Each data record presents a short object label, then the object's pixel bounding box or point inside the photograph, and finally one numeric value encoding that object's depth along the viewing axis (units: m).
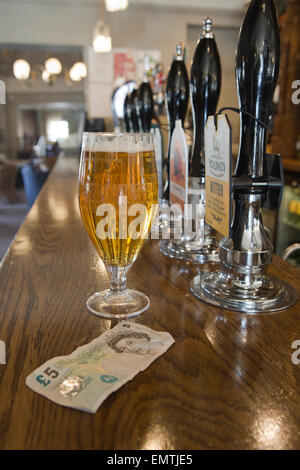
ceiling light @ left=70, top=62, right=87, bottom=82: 7.07
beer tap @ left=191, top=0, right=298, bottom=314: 0.54
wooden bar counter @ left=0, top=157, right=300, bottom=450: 0.31
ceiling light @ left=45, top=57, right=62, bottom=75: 7.15
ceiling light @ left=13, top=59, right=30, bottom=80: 6.93
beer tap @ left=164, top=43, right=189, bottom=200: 0.89
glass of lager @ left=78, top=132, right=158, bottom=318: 0.54
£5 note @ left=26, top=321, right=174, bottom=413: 0.36
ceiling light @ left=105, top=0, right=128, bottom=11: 4.24
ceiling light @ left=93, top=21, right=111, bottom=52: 4.80
